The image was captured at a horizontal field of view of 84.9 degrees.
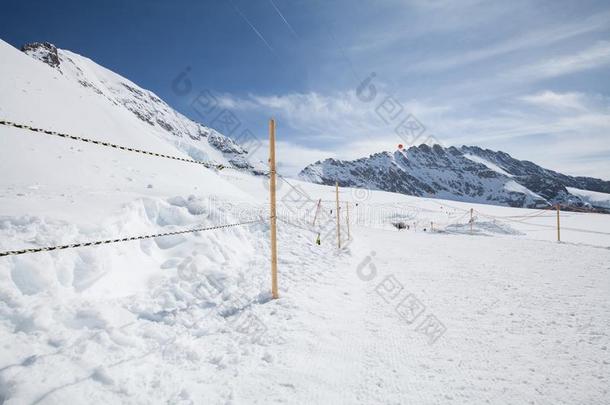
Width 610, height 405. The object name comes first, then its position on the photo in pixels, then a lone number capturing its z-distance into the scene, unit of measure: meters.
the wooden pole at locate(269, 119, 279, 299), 5.75
